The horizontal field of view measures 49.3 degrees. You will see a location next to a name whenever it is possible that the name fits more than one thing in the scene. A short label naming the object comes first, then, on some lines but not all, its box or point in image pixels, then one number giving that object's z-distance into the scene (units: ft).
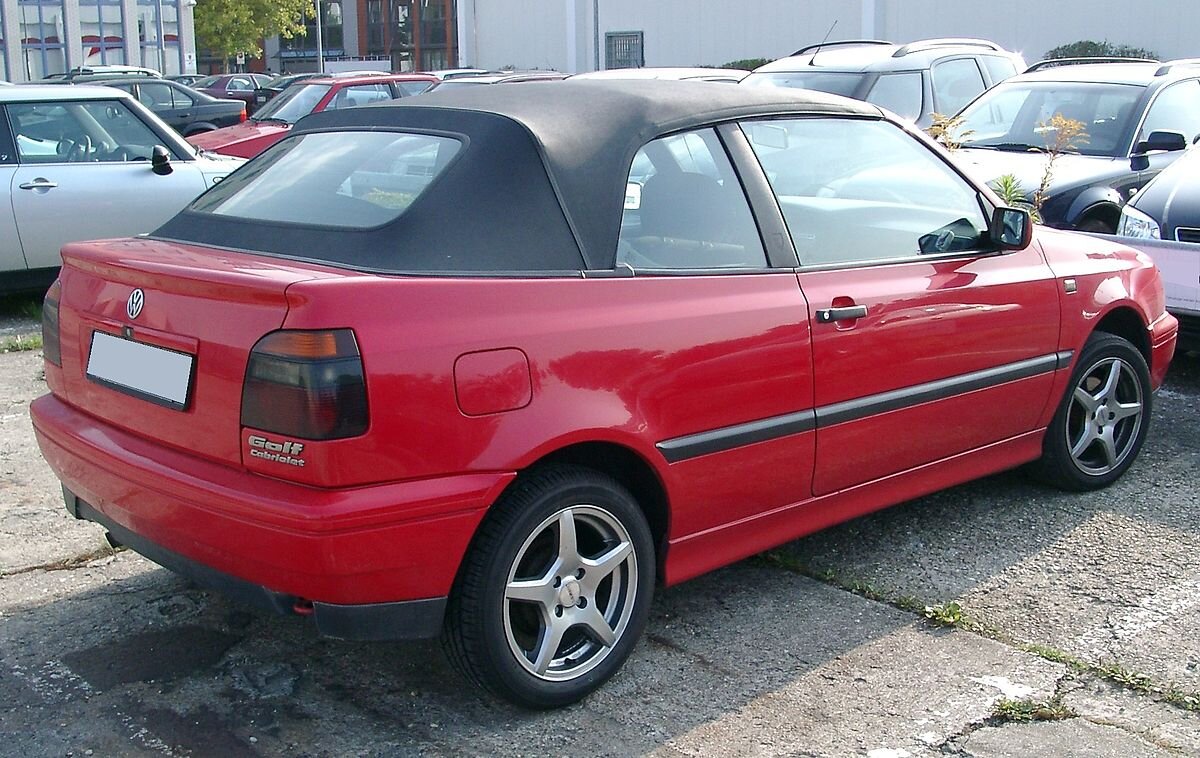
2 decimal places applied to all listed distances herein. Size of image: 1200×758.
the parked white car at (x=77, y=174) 27.53
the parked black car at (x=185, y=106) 63.46
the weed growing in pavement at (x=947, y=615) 12.96
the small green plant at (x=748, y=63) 113.63
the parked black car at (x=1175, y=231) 21.58
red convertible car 9.81
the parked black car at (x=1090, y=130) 27.02
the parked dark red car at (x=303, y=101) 42.11
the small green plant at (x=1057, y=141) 24.91
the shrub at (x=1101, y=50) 95.76
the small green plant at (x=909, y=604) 13.33
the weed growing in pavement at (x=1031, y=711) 11.11
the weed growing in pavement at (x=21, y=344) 24.94
